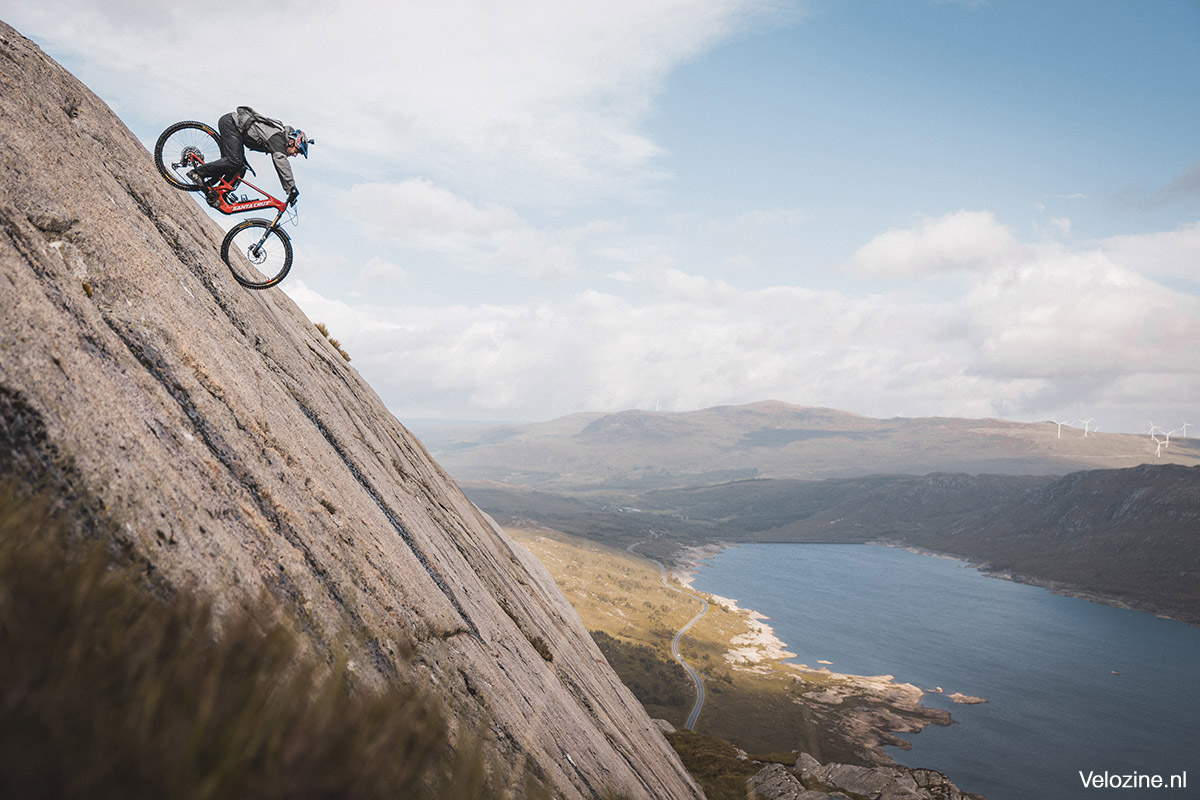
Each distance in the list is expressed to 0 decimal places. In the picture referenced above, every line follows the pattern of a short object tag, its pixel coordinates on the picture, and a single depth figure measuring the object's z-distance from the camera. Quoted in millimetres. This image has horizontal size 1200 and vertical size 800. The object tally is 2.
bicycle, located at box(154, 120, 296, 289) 12859
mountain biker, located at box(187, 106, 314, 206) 13195
